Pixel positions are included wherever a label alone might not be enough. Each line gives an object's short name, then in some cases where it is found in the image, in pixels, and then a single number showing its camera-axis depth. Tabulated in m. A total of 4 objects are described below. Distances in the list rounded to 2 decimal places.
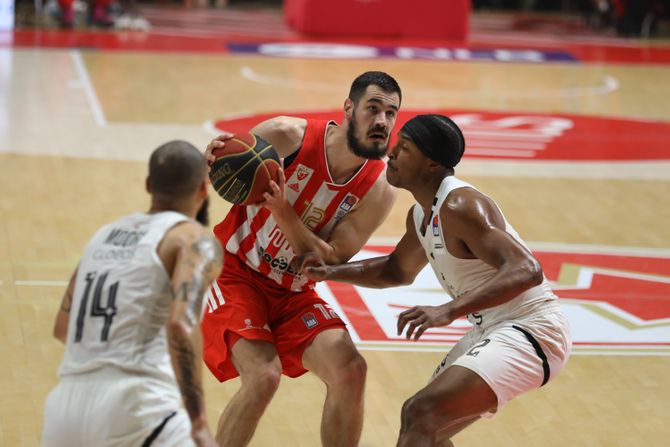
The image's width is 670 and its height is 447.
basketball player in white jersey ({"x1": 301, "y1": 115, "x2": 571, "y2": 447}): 10.21
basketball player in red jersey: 11.44
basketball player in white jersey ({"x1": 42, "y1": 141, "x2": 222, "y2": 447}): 8.25
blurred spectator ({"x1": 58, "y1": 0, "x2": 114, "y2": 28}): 42.37
